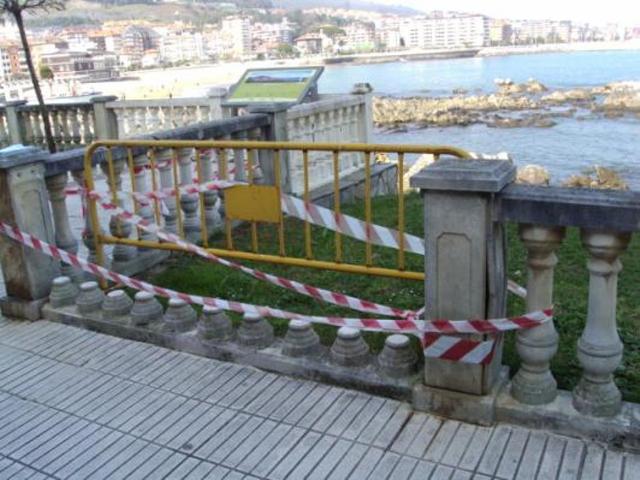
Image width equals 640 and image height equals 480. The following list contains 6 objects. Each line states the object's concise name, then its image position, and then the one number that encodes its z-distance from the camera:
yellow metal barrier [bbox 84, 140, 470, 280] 4.76
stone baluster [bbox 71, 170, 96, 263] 6.24
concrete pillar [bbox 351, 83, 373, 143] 12.29
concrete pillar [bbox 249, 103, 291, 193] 9.11
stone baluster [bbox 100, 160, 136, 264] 6.50
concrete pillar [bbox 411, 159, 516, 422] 3.63
